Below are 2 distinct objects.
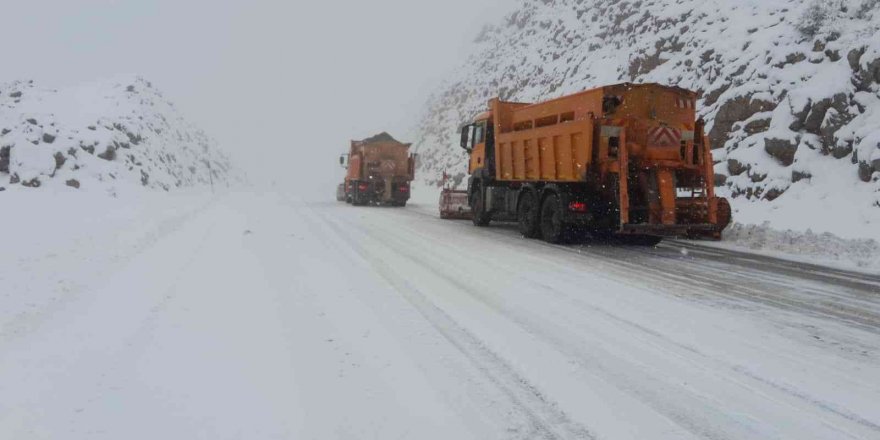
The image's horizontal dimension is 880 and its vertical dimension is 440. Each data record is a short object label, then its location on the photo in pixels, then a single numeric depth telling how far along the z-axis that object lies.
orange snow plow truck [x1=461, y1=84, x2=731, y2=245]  10.05
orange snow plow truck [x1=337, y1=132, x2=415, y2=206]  24.47
